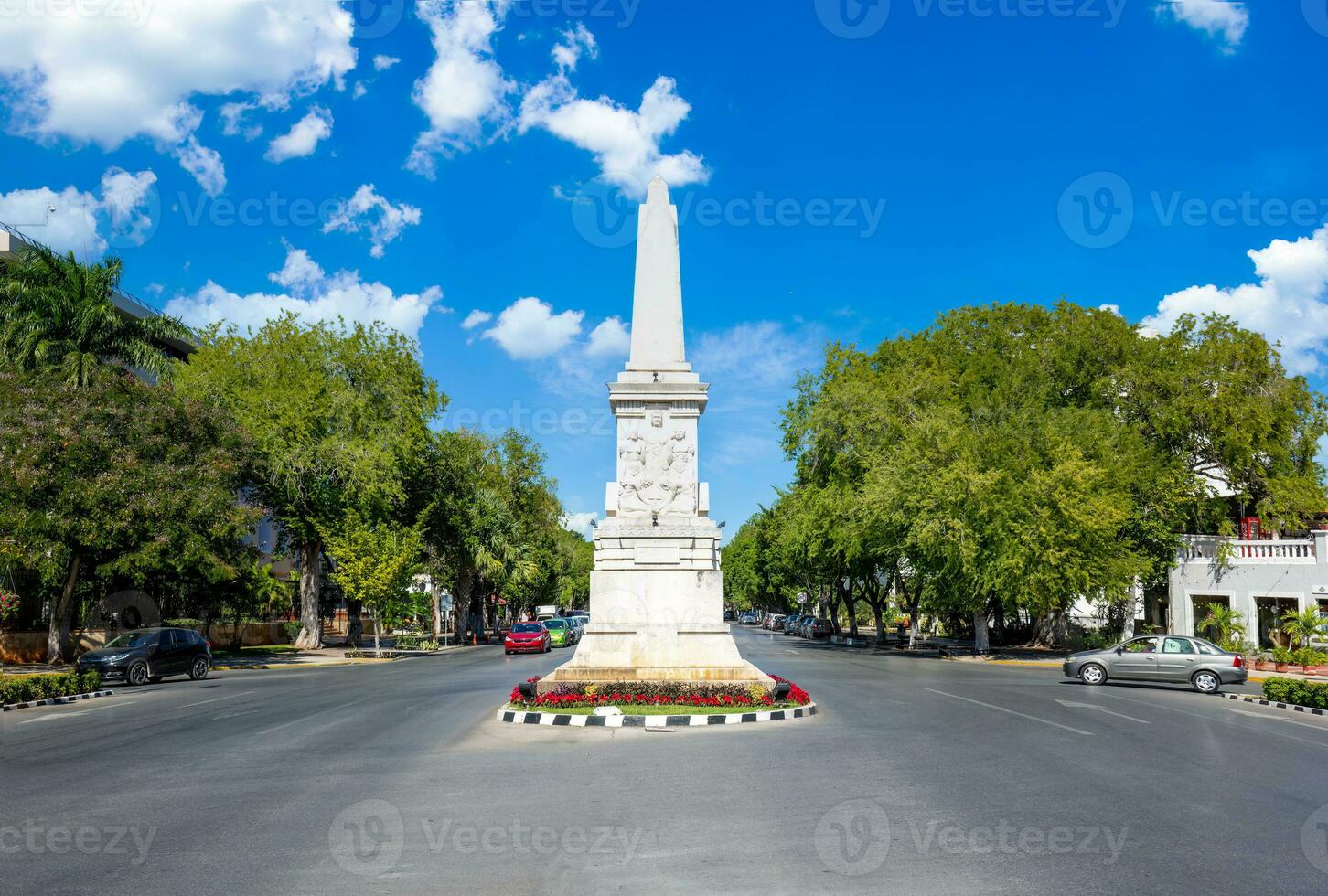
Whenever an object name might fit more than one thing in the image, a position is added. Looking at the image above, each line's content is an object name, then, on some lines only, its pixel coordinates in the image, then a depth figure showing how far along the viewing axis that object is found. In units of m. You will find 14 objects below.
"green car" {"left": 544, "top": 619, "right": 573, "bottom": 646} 50.34
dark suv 24.73
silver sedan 22.69
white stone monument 18.08
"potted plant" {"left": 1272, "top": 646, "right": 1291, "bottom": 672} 27.95
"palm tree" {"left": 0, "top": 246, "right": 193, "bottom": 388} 32.81
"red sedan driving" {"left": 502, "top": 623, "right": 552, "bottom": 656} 41.28
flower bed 16.03
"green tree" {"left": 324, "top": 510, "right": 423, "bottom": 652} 39.62
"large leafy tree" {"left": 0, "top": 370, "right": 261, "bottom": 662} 26.06
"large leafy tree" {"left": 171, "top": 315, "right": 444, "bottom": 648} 39.12
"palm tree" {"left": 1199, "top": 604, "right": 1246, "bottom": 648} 31.00
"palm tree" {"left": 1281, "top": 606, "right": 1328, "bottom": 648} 27.72
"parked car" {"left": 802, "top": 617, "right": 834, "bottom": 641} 58.44
